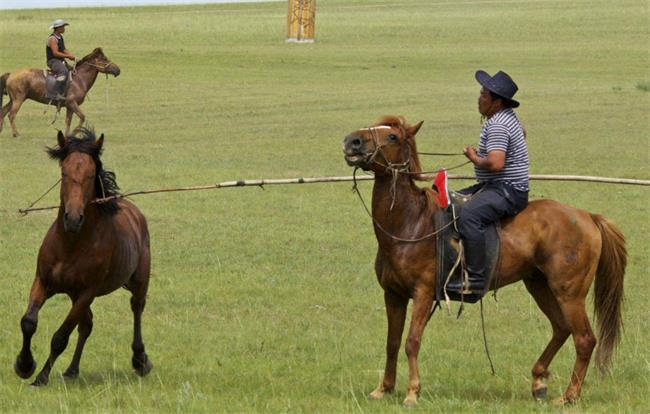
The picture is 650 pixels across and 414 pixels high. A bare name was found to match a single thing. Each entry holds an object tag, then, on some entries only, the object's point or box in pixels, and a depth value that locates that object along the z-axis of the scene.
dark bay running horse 18.70
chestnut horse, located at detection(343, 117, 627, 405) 18.41
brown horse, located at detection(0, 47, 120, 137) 59.66
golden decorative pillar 120.77
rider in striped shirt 18.69
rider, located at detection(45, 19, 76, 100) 58.75
